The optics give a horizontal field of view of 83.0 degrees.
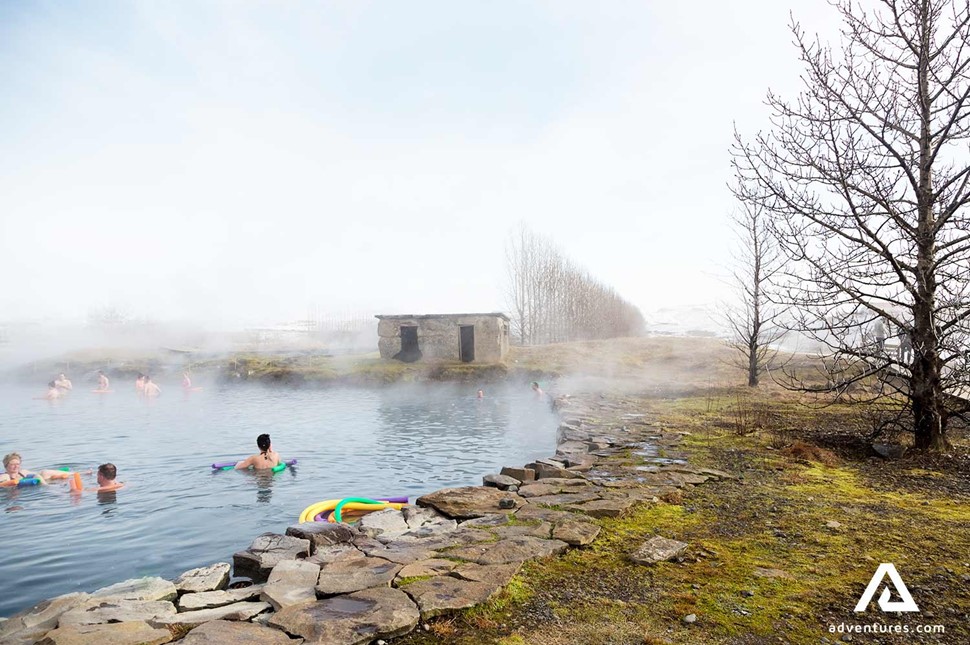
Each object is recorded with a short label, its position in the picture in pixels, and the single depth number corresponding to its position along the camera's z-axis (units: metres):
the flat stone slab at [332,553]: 4.65
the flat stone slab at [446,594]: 3.47
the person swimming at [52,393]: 22.75
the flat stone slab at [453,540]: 4.83
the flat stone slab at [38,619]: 3.75
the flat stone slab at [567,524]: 4.77
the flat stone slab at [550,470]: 7.43
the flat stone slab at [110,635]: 3.27
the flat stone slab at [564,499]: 6.03
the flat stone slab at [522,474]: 7.51
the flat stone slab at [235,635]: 3.16
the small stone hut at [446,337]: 27.50
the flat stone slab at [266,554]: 4.82
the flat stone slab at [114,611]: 3.66
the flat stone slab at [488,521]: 5.41
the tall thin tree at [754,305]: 18.34
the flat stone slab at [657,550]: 4.21
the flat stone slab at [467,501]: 6.03
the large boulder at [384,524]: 5.61
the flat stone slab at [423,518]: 5.77
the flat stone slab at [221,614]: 3.59
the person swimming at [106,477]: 9.29
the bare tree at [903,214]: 7.41
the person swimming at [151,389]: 23.62
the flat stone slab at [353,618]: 3.17
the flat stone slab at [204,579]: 4.39
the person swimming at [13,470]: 9.45
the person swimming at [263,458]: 10.74
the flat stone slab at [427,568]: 4.07
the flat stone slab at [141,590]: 4.20
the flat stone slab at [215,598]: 3.98
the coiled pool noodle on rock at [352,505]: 7.39
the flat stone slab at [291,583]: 3.79
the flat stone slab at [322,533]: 5.46
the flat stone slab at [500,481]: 7.07
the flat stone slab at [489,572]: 3.89
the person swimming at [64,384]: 25.86
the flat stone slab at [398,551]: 4.51
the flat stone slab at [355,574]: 3.91
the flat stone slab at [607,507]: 5.50
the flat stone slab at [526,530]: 4.95
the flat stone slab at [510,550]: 4.34
